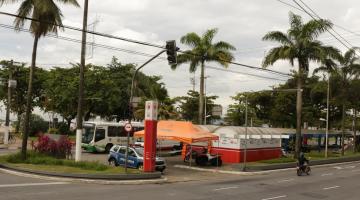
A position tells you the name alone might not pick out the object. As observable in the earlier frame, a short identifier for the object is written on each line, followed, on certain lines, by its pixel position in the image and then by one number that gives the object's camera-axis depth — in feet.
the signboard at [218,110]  199.11
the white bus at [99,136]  149.07
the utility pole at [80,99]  91.61
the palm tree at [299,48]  132.77
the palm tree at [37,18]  89.10
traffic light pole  82.41
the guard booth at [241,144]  127.54
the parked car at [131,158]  97.55
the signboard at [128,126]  80.84
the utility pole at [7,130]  153.28
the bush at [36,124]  216.54
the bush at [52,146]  97.96
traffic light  75.66
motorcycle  103.84
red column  89.20
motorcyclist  104.17
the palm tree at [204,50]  143.64
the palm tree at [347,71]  169.99
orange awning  108.58
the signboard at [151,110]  92.17
